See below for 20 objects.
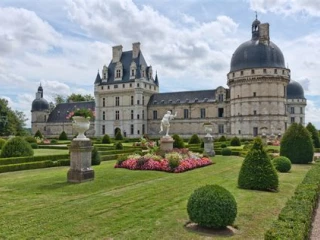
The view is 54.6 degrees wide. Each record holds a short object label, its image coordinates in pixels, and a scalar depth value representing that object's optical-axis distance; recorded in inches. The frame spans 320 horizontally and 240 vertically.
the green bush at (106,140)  1638.8
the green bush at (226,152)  1016.9
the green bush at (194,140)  1442.5
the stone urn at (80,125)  469.4
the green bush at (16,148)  773.3
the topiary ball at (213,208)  255.0
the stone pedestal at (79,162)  460.1
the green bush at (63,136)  2111.6
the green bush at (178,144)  1022.4
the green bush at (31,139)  1452.1
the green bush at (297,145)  783.9
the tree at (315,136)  1229.6
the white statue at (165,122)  779.4
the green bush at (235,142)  1449.3
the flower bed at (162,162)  601.6
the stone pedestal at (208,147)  946.7
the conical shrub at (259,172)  419.2
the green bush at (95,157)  720.3
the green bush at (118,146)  1107.4
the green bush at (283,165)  620.4
